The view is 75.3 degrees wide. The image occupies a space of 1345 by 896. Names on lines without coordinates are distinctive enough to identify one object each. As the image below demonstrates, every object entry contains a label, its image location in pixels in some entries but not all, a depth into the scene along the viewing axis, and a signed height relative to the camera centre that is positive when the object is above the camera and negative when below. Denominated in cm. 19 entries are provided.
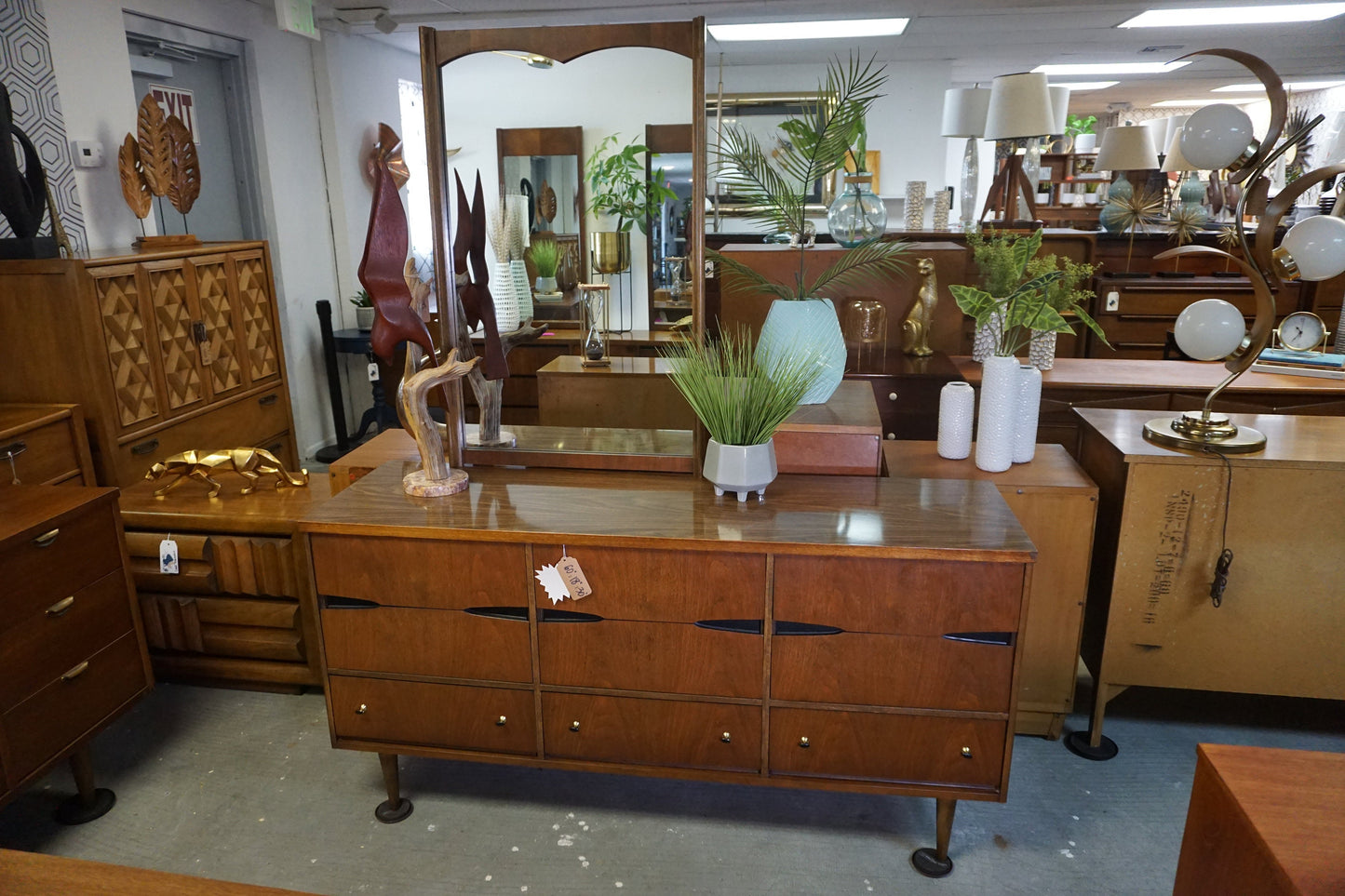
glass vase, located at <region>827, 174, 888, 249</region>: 295 +0
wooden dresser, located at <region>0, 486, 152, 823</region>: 185 -91
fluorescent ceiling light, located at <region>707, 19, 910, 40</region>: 532 +113
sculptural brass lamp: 209 -10
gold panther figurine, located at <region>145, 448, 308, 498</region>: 257 -70
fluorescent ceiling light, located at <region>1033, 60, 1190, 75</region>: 726 +119
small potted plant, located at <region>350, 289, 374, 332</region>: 493 -51
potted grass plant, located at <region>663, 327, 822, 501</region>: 187 -40
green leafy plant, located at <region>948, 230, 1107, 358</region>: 216 -21
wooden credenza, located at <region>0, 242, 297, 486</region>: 287 -44
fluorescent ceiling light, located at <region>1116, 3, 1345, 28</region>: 503 +113
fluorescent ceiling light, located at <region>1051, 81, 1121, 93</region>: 841 +121
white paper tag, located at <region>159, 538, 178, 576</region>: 242 -91
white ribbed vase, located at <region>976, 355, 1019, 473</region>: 220 -49
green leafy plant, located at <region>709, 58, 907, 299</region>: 210 +13
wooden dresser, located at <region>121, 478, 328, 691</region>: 245 -102
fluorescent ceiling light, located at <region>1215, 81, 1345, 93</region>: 861 +124
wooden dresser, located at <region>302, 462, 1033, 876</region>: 174 -84
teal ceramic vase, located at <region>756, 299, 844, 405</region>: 216 -28
